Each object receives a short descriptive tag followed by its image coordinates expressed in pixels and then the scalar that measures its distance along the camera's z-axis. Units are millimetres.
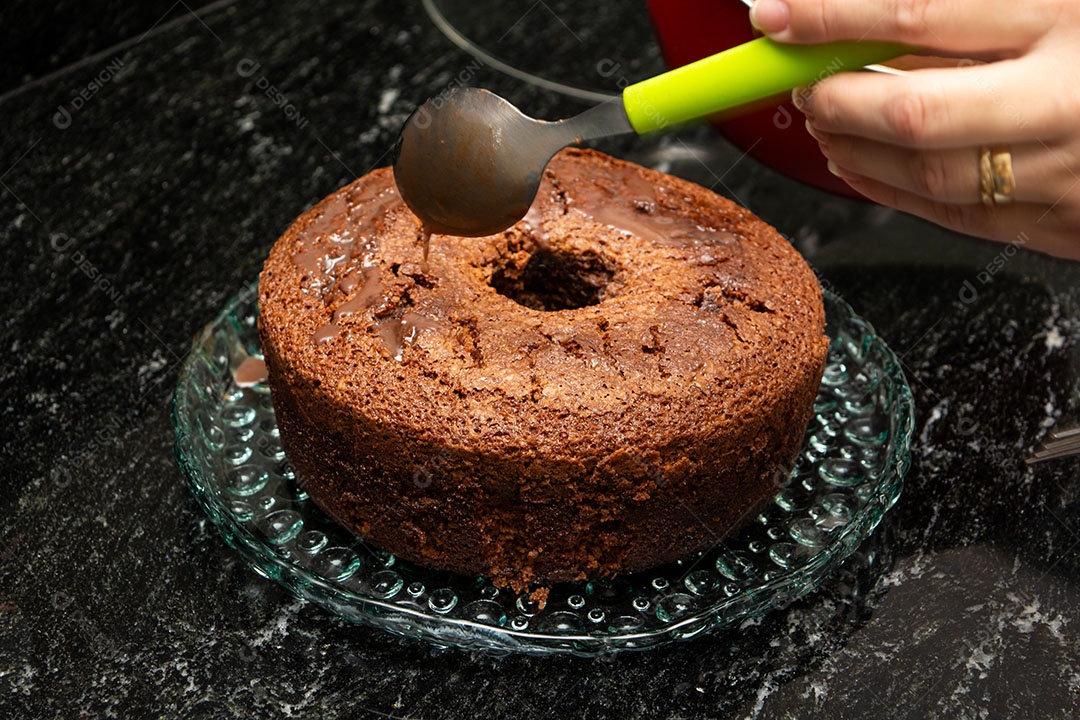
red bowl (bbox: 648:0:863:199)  986
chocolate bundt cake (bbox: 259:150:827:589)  850
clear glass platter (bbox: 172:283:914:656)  850
